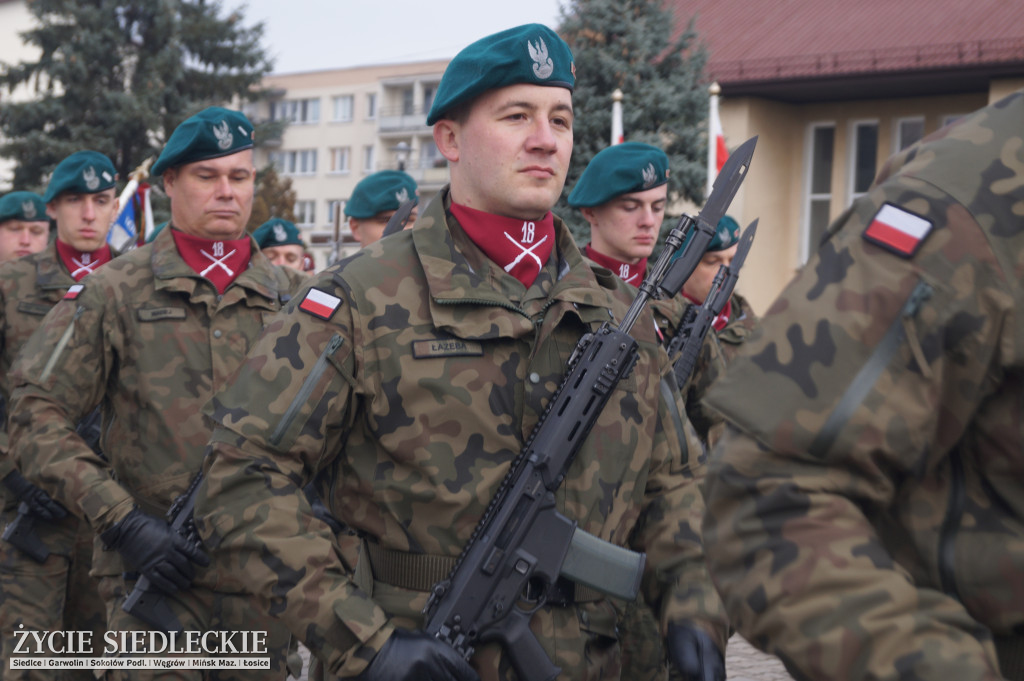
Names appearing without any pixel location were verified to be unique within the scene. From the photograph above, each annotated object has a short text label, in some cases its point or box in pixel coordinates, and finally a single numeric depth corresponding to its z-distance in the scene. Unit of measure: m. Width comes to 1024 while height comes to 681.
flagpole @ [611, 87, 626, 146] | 13.40
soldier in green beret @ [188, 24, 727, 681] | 2.63
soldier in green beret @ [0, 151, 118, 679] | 5.46
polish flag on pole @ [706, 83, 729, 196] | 13.27
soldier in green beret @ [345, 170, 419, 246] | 6.91
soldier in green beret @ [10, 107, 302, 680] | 4.10
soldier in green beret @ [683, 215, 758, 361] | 6.37
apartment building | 70.81
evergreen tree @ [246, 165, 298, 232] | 34.19
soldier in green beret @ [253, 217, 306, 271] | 9.81
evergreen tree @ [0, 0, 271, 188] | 29.05
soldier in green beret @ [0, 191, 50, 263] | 8.77
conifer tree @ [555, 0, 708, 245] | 15.71
